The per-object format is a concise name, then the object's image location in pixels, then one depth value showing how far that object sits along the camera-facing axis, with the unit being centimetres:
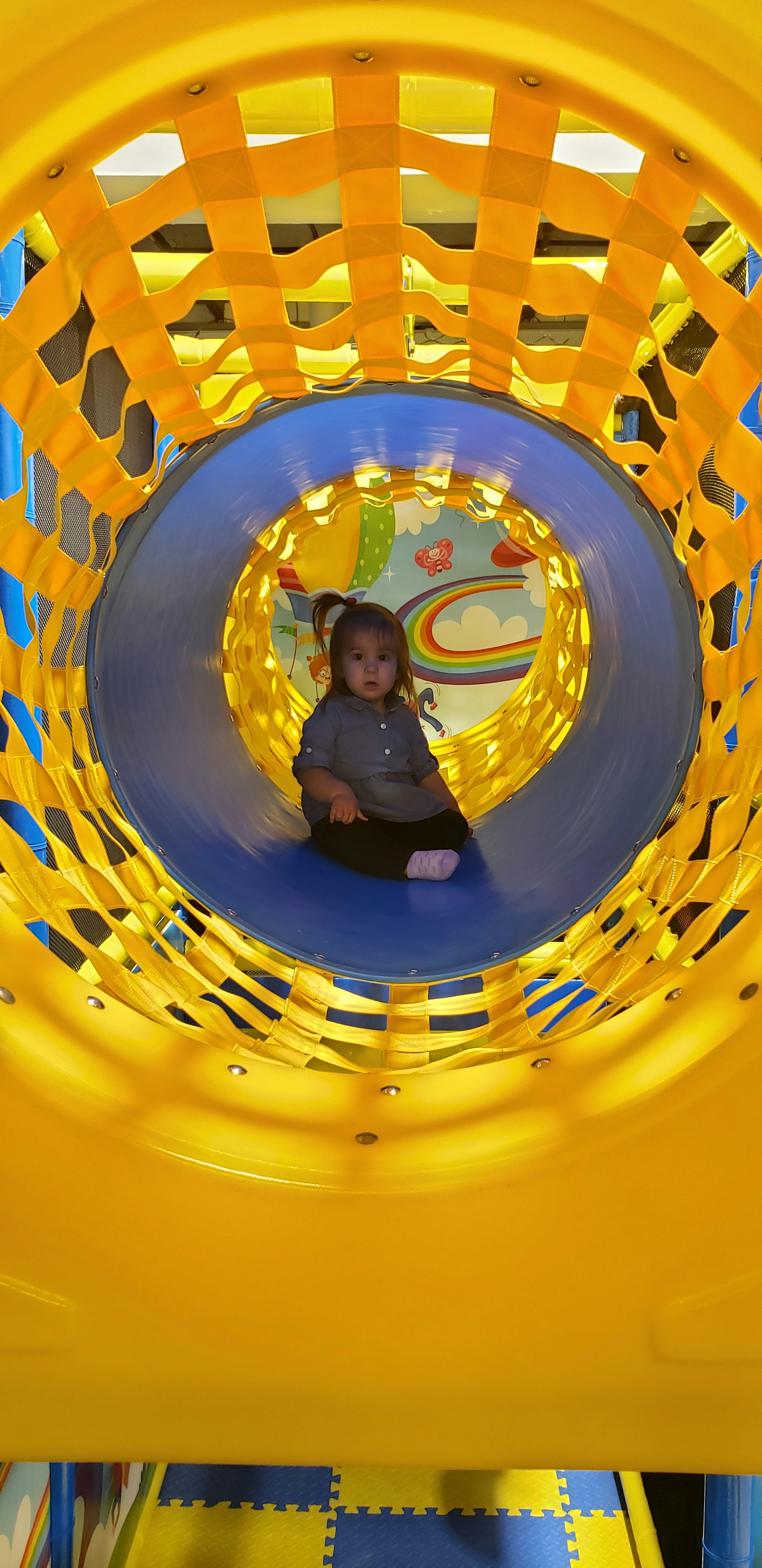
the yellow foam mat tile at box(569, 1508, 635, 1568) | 240
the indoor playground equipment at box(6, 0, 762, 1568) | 64
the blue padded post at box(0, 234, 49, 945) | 136
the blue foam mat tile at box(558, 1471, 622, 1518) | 258
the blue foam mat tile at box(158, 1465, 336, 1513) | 257
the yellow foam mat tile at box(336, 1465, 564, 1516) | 255
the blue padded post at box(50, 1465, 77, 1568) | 194
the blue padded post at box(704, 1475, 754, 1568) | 184
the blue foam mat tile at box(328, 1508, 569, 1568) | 238
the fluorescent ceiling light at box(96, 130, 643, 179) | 168
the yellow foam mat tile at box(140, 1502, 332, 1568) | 238
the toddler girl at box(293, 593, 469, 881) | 189
